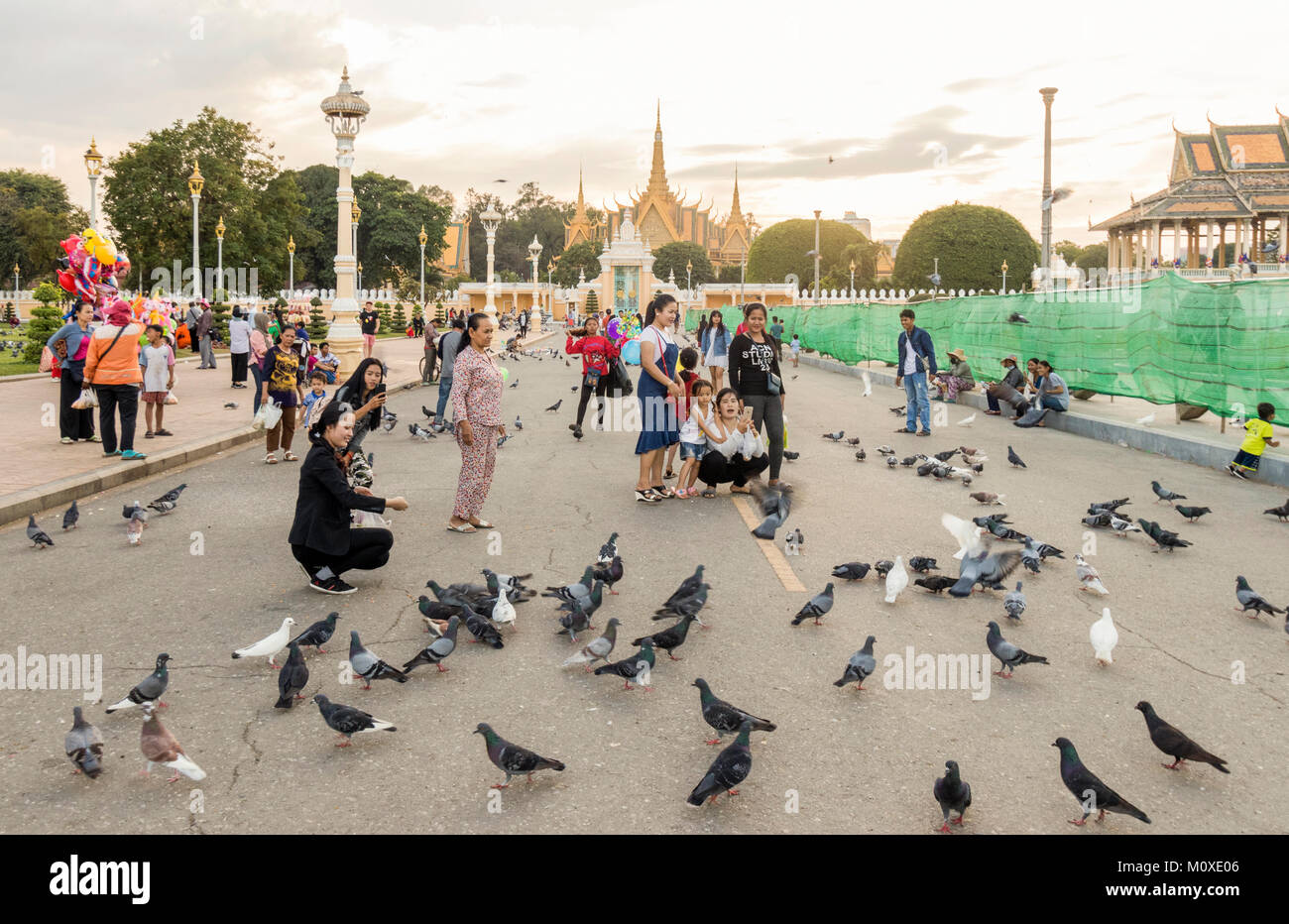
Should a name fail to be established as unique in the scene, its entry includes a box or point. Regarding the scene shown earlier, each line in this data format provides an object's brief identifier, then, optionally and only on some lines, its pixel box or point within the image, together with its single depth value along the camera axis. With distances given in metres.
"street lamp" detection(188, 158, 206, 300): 39.25
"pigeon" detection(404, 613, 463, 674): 4.93
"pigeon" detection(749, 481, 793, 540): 7.79
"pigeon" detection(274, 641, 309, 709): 4.55
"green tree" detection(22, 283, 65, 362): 25.59
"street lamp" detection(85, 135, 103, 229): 27.69
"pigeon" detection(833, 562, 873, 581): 6.71
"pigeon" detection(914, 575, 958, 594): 6.51
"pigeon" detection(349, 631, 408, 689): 4.69
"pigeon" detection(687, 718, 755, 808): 3.57
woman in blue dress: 9.41
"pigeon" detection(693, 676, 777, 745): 4.09
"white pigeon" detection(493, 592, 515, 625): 5.71
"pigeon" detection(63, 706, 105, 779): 3.84
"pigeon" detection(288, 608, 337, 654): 5.15
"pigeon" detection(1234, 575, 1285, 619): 5.89
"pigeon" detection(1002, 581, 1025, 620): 5.86
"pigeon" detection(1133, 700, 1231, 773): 3.85
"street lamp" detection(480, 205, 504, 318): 47.24
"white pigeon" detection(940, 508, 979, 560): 7.15
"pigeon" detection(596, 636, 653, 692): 4.70
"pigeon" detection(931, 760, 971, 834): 3.45
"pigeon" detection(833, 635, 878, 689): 4.72
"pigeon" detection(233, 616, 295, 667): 4.97
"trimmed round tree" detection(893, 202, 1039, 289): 76.75
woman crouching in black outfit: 6.43
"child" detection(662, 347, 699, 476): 10.11
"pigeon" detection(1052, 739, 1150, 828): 3.47
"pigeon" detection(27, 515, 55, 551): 7.71
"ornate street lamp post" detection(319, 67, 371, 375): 25.16
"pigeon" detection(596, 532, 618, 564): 6.84
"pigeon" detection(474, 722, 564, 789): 3.74
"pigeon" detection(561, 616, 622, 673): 4.99
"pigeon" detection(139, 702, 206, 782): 3.78
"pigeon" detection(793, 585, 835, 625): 5.72
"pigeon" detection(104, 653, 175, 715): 4.41
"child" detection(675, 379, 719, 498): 9.48
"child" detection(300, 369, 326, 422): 9.59
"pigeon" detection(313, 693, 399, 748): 4.08
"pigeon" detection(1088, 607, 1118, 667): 5.14
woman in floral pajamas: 8.23
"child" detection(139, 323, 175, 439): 13.05
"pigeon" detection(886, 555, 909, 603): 6.29
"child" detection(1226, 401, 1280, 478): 11.10
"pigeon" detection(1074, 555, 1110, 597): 6.56
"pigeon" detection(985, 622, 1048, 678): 4.91
